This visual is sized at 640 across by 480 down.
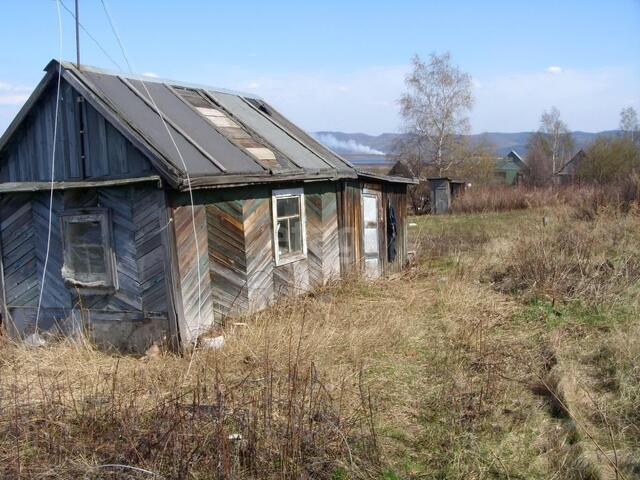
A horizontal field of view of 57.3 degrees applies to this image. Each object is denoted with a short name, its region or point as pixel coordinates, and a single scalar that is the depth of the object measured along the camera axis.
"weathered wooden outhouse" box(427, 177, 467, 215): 32.09
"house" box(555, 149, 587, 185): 40.37
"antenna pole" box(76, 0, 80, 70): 8.15
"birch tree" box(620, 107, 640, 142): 65.78
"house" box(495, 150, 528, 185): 49.53
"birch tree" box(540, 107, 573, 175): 66.99
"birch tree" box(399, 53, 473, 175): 41.44
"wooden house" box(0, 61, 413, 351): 7.95
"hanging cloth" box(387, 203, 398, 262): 13.40
